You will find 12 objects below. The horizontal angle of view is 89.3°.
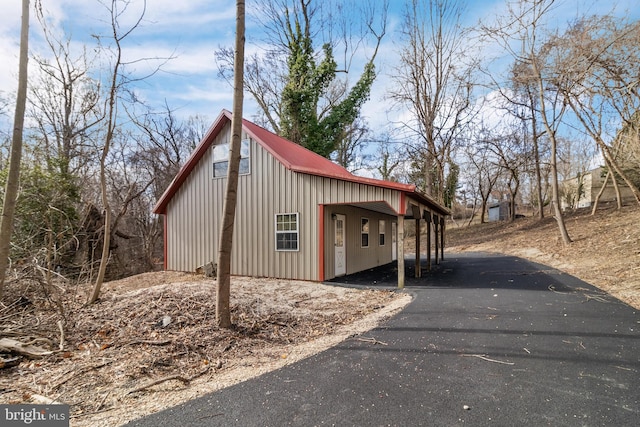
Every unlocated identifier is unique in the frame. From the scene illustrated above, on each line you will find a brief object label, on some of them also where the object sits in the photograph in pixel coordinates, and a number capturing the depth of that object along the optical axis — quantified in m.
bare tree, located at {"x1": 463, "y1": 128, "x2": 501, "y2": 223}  22.58
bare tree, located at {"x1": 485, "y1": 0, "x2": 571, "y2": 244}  12.69
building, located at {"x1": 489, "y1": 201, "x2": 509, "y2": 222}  29.36
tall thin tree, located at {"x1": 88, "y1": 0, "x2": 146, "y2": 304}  6.78
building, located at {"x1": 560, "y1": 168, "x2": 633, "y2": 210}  23.73
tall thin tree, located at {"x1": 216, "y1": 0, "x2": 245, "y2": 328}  4.77
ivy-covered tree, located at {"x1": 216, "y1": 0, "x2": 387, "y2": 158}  17.41
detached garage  8.98
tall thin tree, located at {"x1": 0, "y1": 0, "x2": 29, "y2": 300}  4.44
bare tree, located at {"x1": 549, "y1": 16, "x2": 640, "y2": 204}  9.67
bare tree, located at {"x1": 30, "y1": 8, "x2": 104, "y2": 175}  12.55
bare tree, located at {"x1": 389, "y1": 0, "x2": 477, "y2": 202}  19.86
